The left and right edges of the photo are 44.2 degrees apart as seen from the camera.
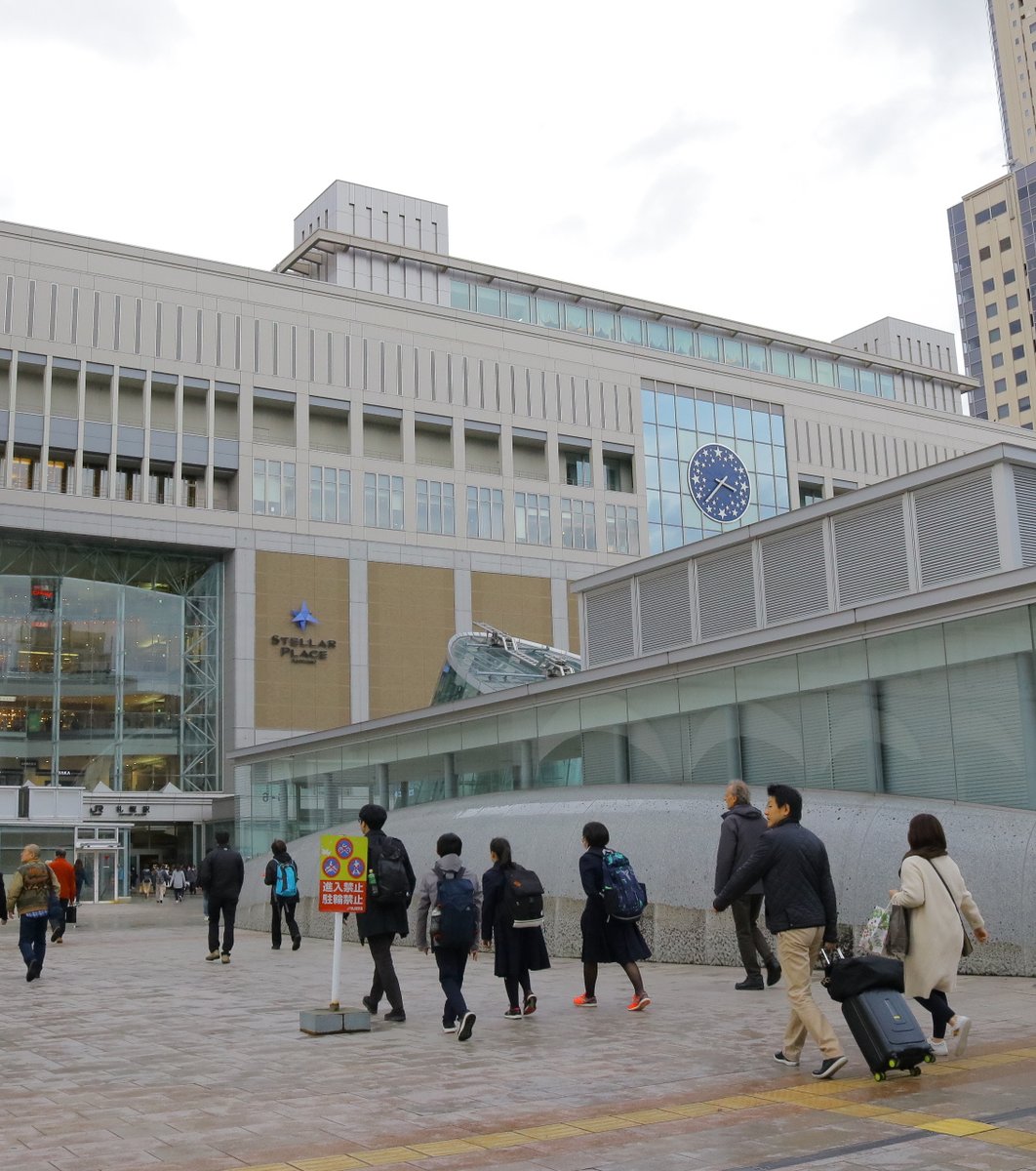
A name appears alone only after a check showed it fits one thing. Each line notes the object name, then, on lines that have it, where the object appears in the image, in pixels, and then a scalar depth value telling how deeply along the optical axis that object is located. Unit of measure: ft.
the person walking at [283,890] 62.08
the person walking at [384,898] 32.99
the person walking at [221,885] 55.36
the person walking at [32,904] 45.29
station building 158.71
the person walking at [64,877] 73.00
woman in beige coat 25.09
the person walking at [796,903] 24.67
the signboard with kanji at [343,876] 32.55
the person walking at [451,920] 31.55
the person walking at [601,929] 34.83
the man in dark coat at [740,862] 36.09
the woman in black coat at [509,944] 33.78
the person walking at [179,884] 147.74
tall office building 372.58
